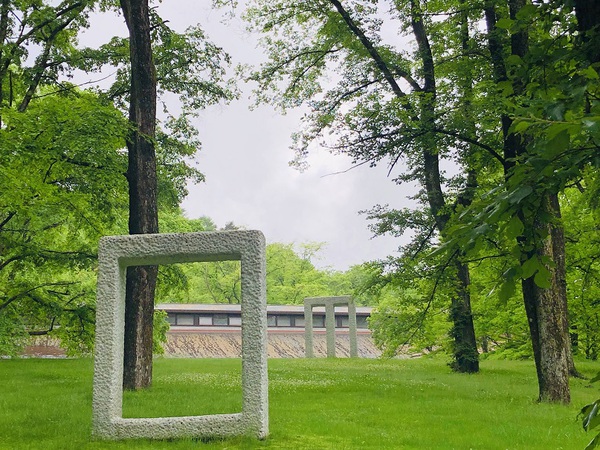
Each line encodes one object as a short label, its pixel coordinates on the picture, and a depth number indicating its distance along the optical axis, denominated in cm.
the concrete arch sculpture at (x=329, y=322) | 2966
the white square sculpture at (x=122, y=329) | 742
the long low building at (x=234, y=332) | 3438
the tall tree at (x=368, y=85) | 1380
